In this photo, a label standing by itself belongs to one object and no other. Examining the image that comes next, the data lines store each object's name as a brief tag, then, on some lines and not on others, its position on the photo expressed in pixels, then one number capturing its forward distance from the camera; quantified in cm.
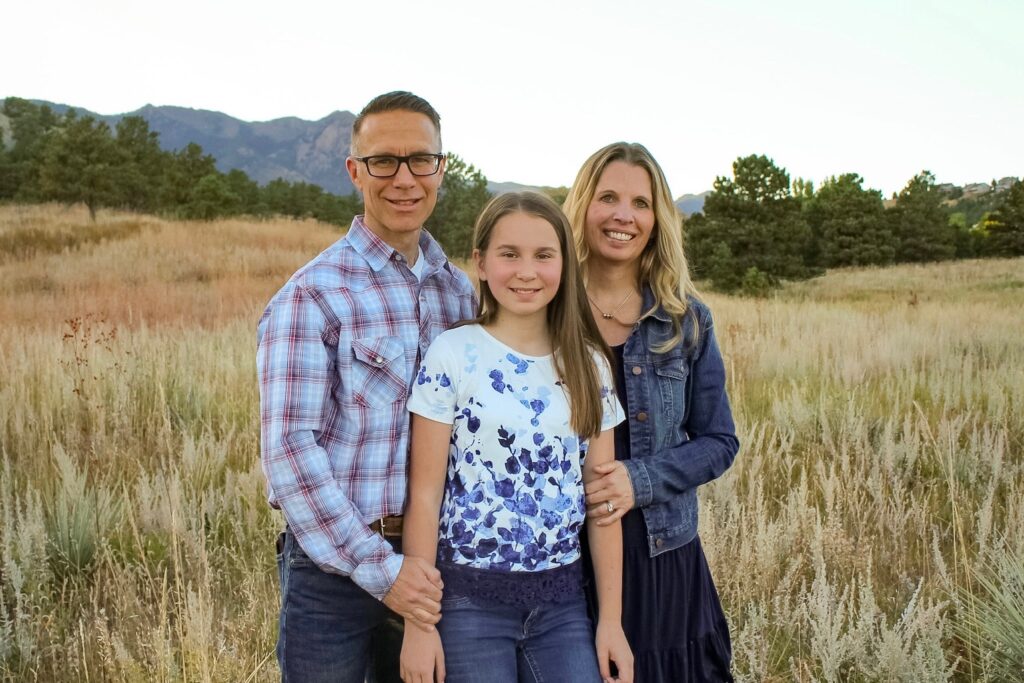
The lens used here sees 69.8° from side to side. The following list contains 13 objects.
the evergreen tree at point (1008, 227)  2902
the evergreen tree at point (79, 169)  3005
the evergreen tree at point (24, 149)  3869
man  166
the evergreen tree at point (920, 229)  3653
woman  207
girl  172
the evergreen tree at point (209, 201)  3122
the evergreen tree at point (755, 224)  2962
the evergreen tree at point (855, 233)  3572
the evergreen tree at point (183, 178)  3488
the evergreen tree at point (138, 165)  3331
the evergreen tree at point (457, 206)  2684
